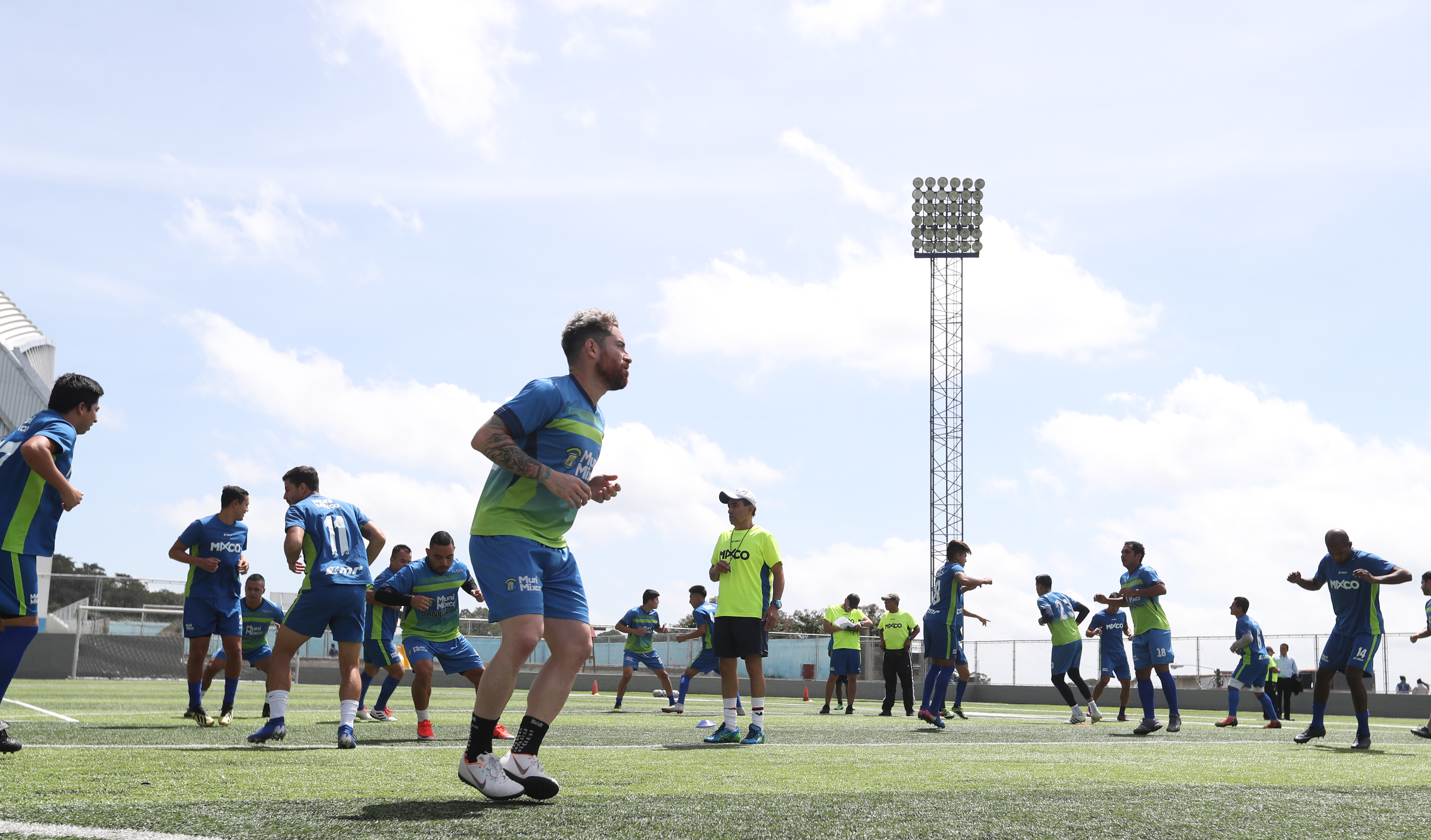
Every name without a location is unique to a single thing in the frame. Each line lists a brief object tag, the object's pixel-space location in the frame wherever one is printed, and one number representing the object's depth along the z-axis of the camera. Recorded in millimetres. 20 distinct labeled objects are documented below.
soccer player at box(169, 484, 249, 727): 9336
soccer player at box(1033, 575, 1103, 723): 14250
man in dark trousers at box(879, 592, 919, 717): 17266
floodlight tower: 43062
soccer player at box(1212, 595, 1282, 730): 14547
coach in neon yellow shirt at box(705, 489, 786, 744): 8516
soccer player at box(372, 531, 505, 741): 9391
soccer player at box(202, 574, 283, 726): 12836
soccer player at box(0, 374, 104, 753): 5703
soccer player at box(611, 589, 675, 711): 17375
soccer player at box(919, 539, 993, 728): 12383
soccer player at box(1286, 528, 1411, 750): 9578
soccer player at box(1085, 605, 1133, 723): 15688
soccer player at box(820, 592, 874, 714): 18250
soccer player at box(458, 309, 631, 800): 4238
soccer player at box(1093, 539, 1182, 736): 11281
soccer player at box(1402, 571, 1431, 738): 14172
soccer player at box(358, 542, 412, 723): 10914
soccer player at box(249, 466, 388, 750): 7215
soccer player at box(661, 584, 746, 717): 16641
